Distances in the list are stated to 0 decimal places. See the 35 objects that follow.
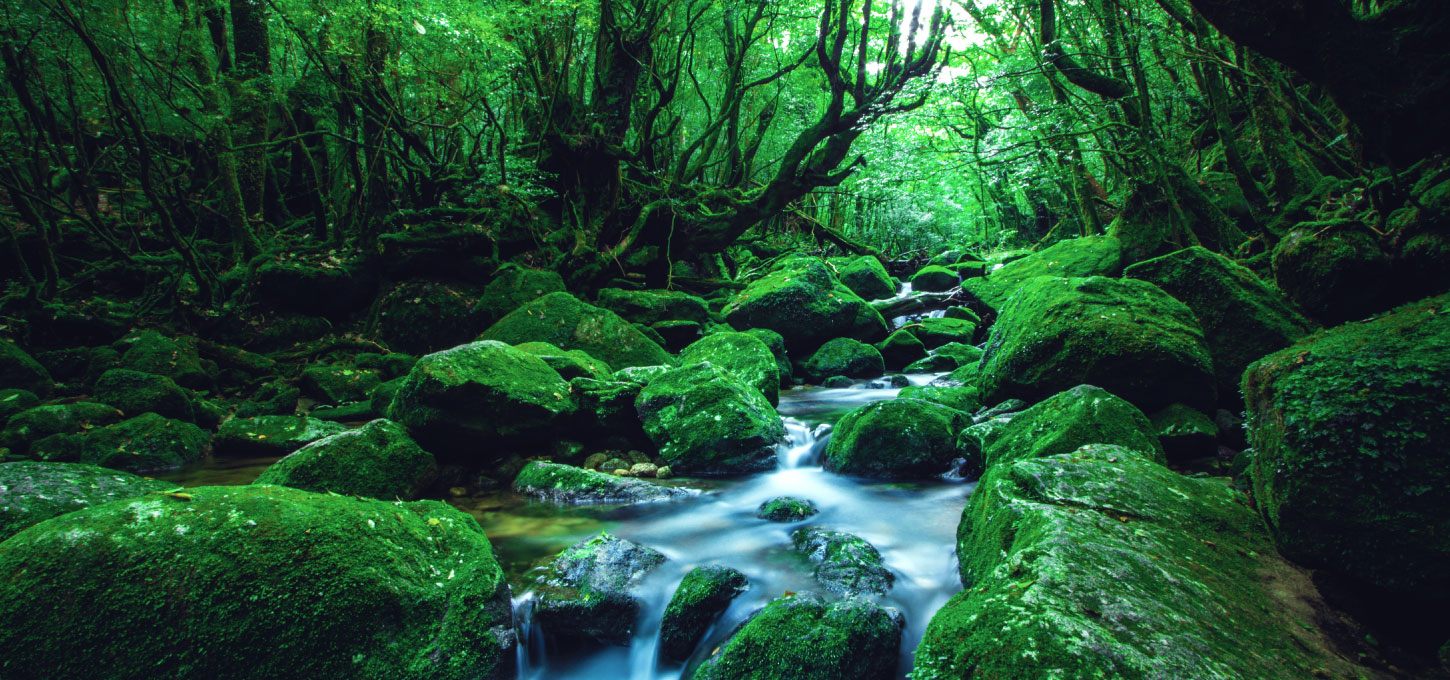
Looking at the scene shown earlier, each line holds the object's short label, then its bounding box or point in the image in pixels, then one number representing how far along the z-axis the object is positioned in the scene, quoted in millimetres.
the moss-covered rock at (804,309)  11938
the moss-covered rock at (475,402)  5770
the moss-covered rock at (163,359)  8359
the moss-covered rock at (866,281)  16859
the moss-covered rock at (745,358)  8281
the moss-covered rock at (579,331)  9164
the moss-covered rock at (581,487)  5633
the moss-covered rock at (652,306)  11789
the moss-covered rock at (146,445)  6117
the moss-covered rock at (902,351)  12227
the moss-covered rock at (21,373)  7535
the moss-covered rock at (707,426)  6406
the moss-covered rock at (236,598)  2410
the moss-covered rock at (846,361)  11336
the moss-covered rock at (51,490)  3328
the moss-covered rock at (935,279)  18000
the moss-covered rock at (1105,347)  5207
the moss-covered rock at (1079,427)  4156
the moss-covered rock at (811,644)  2746
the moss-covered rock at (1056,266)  11062
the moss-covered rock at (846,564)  3896
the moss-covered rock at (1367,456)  2271
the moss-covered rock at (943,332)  12867
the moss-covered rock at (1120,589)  1905
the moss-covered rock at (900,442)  6012
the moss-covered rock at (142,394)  7230
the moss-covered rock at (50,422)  6164
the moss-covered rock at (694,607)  3414
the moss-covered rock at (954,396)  7121
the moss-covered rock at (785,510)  5289
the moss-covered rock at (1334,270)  4621
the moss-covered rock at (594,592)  3506
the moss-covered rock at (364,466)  4672
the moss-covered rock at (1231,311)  5418
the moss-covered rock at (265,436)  6824
